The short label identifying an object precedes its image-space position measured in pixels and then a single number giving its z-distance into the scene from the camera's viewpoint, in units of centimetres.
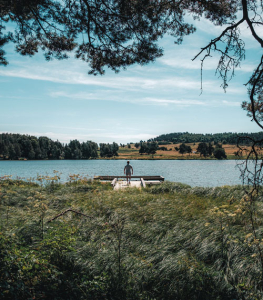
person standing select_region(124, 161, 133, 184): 1520
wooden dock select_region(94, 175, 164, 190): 1473
